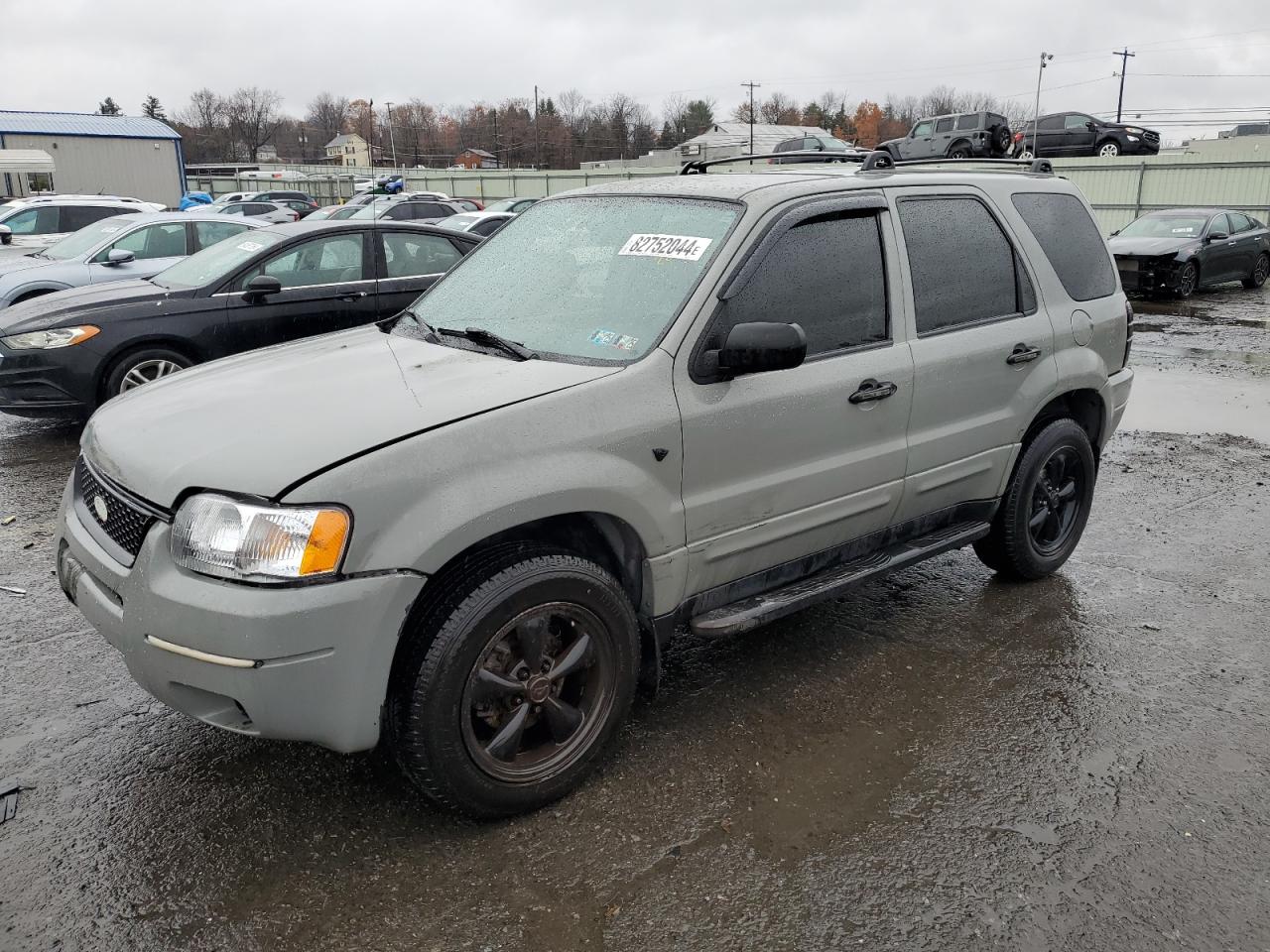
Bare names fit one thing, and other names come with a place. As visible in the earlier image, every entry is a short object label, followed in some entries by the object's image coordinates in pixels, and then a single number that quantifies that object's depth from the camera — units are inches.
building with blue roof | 1659.7
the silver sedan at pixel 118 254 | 408.5
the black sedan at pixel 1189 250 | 644.7
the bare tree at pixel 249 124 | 4114.9
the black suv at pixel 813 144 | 1417.3
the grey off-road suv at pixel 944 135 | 1213.1
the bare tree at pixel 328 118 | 4434.1
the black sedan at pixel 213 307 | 275.3
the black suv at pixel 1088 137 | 1291.8
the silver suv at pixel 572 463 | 101.4
